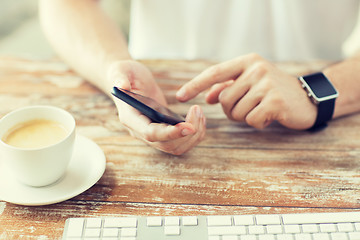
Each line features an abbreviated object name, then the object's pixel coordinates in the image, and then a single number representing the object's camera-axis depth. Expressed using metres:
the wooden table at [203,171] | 0.58
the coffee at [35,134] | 0.59
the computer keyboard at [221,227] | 0.51
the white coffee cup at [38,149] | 0.55
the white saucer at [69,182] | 0.56
